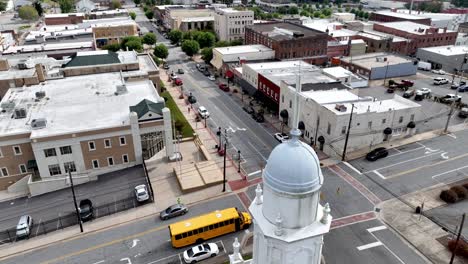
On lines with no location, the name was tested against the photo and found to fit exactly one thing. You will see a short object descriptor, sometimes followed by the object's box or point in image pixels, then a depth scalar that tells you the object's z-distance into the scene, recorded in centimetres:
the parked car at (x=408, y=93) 7431
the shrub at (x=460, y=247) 3329
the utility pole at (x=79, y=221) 3704
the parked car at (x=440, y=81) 8288
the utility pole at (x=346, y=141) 4956
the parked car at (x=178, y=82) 8294
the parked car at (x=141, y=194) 4221
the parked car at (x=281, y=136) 5661
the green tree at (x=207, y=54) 9752
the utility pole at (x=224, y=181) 4391
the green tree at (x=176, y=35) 12331
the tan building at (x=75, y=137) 4512
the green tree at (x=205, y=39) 11544
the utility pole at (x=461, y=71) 5811
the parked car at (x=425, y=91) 7426
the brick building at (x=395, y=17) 13288
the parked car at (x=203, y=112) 6534
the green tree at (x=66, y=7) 18088
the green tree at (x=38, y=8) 18650
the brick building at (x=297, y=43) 9238
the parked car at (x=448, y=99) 7106
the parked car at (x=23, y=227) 3766
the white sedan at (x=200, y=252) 3359
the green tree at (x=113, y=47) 10781
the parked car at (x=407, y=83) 8025
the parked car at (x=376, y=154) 5066
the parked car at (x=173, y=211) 3975
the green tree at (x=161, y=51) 10019
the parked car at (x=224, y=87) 8011
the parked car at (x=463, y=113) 6400
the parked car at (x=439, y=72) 9156
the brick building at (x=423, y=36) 10656
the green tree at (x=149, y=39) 11694
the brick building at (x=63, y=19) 13362
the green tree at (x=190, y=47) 10469
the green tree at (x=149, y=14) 17800
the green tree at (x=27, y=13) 17212
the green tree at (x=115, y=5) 19512
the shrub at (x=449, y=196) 4108
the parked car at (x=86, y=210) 3994
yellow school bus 3541
